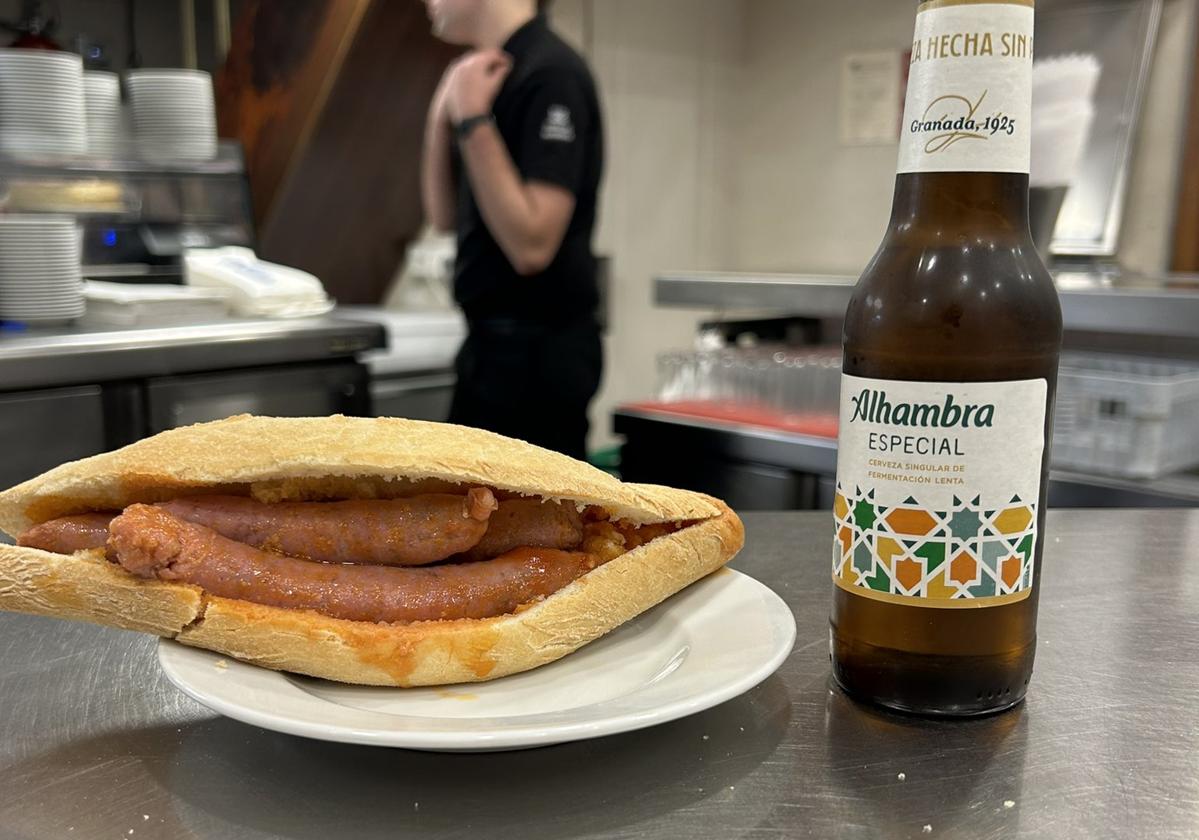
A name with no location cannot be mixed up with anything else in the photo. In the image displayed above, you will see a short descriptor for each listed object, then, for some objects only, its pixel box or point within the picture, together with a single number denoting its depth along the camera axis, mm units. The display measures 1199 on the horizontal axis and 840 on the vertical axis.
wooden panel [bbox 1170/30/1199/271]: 3100
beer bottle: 565
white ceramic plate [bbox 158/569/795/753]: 513
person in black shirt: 2271
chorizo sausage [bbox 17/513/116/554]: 613
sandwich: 587
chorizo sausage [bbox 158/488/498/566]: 626
